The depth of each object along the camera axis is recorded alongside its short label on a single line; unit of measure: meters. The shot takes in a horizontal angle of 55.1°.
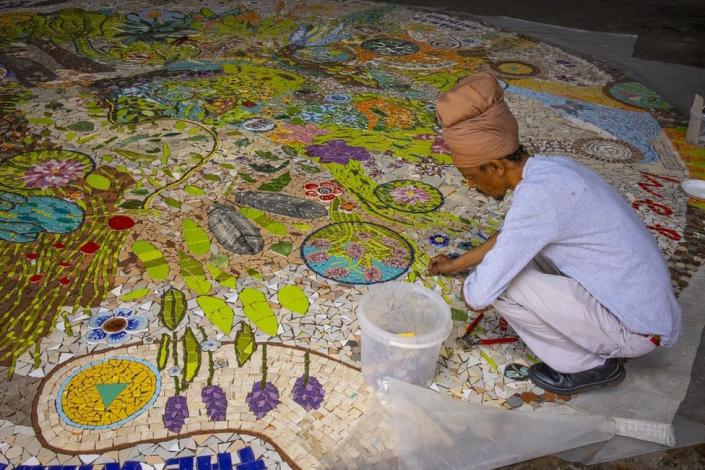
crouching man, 1.89
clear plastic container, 2.03
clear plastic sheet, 1.89
